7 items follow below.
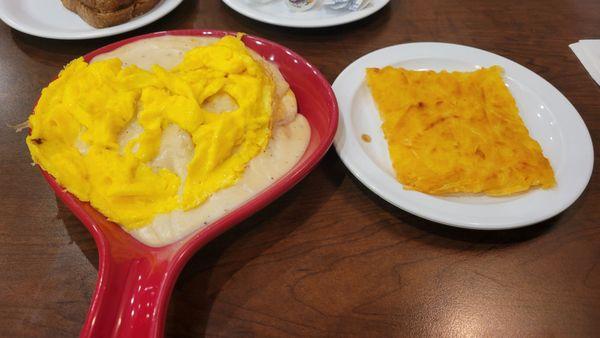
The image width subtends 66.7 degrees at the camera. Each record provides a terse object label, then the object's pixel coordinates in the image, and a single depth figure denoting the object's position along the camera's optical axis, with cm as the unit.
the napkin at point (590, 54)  42
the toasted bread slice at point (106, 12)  42
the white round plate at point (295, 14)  43
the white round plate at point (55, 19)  41
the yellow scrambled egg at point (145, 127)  26
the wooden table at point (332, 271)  26
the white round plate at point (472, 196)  28
